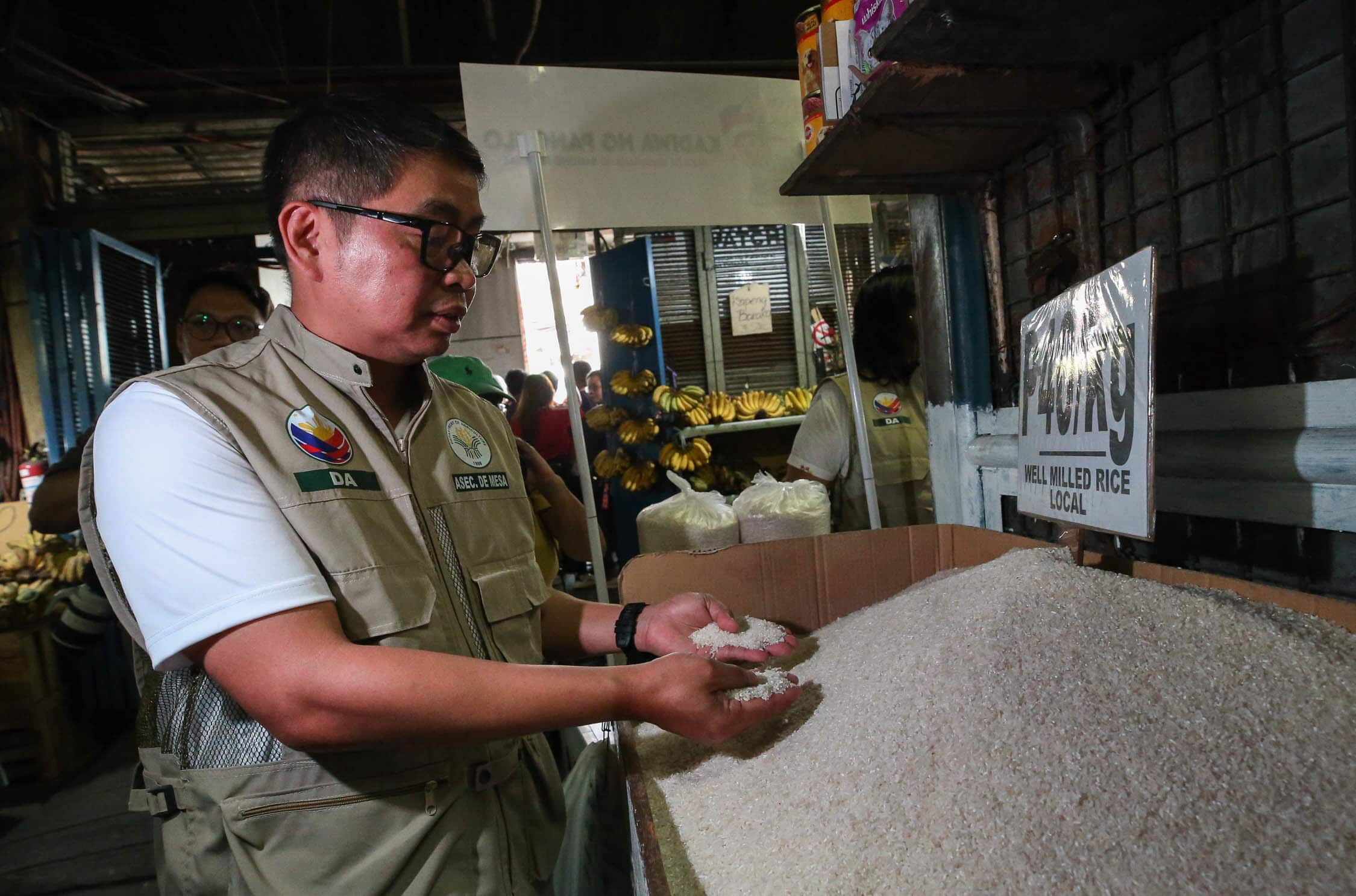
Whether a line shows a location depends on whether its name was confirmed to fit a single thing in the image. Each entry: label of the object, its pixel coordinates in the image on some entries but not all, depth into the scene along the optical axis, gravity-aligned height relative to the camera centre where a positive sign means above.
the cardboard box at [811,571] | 1.29 -0.28
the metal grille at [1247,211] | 0.84 +0.21
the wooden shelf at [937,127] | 1.05 +0.44
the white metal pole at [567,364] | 1.76 +0.16
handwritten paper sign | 4.71 +0.67
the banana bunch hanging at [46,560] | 3.69 -0.44
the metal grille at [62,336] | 4.34 +0.80
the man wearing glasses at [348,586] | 0.70 -0.14
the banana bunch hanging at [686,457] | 3.76 -0.19
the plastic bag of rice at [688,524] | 1.75 -0.25
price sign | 0.80 -0.02
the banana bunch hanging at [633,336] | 4.33 +0.52
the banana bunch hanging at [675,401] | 4.00 +0.11
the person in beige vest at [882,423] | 2.44 -0.06
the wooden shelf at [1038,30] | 0.84 +0.44
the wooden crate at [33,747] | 3.22 -1.20
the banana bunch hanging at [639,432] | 3.91 -0.04
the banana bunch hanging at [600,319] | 4.53 +0.67
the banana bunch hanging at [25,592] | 3.29 -0.53
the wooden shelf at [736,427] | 4.08 -0.06
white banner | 1.77 +0.71
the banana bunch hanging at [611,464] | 3.93 -0.20
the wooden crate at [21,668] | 3.19 -0.83
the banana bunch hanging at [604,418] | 4.10 +0.05
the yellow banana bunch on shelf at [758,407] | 4.35 +0.04
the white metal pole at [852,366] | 1.96 +0.11
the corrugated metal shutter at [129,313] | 4.59 +1.00
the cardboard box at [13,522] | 4.03 -0.25
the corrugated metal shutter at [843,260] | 4.88 +0.99
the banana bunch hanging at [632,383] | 4.14 +0.23
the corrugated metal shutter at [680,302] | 4.63 +0.74
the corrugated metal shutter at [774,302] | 4.78 +0.72
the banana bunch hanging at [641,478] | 3.77 -0.28
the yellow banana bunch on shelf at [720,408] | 4.23 +0.05
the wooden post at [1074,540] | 0.98 -0.20
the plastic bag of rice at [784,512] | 1.78 -0.24
